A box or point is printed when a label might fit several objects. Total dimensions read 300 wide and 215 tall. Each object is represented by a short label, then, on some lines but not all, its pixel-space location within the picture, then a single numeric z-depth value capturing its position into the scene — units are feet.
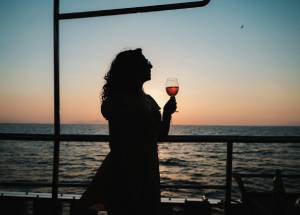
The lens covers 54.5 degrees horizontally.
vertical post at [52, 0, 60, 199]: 5.98
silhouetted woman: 5.88
